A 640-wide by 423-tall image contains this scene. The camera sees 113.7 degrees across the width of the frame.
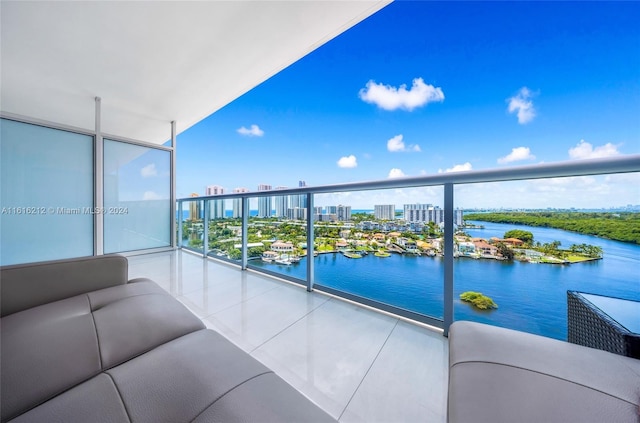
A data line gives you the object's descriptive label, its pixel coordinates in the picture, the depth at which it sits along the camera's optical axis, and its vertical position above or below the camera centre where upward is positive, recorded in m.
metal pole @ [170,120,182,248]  3.51 +0.23
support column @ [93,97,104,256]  2.77 +0.24
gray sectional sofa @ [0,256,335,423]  0.51 -0.48
